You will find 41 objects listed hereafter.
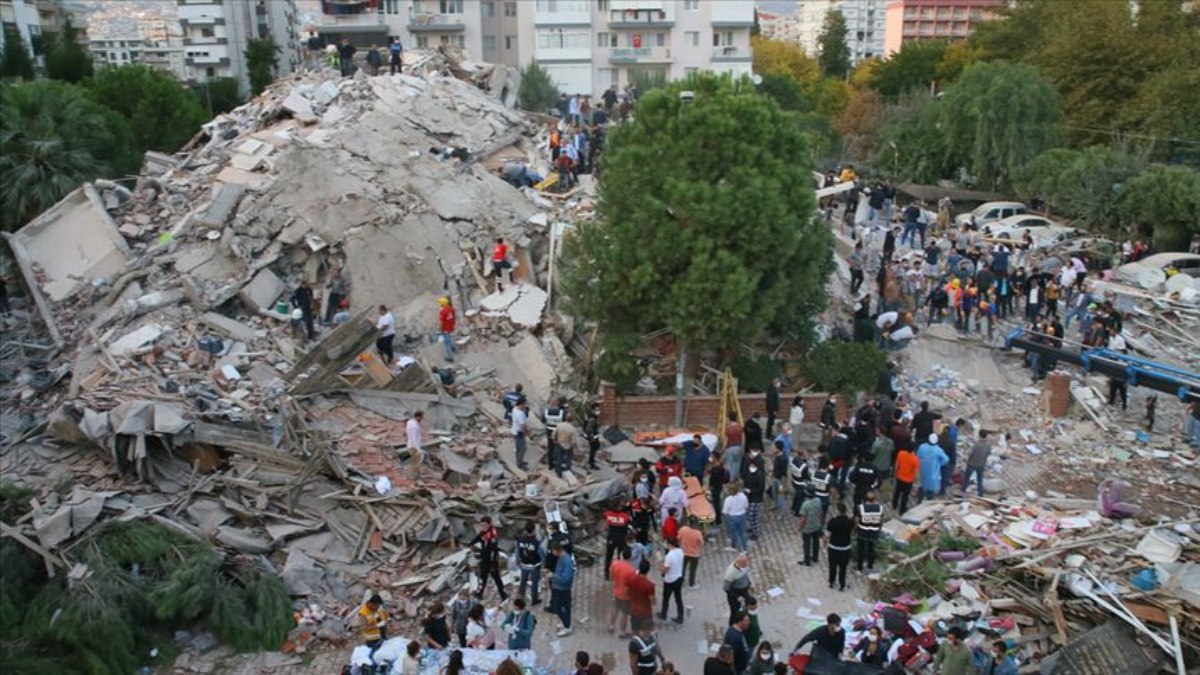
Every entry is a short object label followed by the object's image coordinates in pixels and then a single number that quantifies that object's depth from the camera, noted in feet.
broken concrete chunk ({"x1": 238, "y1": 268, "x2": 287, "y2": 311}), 66.64
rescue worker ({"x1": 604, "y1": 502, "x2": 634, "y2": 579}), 43.93
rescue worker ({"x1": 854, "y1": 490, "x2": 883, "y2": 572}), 43.91
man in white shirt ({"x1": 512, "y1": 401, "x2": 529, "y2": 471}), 52.60
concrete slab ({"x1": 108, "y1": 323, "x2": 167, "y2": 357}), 59.31
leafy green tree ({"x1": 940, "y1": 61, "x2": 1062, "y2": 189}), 123.85
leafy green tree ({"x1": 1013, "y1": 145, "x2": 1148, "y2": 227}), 106.93
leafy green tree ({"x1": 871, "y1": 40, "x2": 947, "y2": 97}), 209.15
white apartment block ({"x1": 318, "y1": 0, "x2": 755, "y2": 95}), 185.98
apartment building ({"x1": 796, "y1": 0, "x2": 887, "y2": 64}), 489.26
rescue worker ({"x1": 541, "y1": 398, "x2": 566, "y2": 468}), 53.26
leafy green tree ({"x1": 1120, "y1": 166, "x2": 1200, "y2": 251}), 99.04
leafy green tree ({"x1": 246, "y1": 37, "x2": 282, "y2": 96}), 201.78
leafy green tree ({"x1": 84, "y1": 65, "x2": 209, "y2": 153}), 115.55
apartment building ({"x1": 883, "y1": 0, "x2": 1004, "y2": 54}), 407.64
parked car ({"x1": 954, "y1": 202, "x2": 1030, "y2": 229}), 115.96
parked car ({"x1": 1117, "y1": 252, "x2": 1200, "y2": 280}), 89.31
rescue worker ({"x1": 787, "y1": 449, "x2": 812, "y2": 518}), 48.60
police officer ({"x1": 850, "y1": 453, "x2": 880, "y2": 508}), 47.65
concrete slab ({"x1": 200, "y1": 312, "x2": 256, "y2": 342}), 62.95
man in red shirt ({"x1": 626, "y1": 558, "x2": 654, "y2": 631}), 38.88
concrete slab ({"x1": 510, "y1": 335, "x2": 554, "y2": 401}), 62.18
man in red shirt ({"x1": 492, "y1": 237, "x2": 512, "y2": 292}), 68.13
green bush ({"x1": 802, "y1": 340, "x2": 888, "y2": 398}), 62.18
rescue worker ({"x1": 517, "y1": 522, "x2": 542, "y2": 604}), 42.39
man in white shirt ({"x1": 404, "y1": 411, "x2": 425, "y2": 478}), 51.16
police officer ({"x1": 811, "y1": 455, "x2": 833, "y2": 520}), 45.65
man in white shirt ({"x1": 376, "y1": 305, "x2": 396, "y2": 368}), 60.95
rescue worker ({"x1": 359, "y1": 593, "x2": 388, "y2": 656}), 38.01
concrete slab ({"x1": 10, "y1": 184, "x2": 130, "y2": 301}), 71.97
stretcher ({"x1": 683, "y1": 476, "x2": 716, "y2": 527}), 49.01
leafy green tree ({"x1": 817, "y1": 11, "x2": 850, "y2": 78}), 262.88
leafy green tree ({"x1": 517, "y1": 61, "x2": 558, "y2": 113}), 133.69
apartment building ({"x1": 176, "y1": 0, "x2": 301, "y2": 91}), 271.90
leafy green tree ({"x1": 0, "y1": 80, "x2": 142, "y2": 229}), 80.18
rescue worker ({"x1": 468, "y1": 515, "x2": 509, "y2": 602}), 43.24
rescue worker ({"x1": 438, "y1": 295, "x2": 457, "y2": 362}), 62.75
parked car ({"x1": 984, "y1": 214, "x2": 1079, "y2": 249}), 101.09
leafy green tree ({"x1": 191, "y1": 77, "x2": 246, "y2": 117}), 171.42
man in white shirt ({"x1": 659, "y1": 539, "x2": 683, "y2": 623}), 40.29
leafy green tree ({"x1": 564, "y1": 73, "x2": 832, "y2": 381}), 54.54
